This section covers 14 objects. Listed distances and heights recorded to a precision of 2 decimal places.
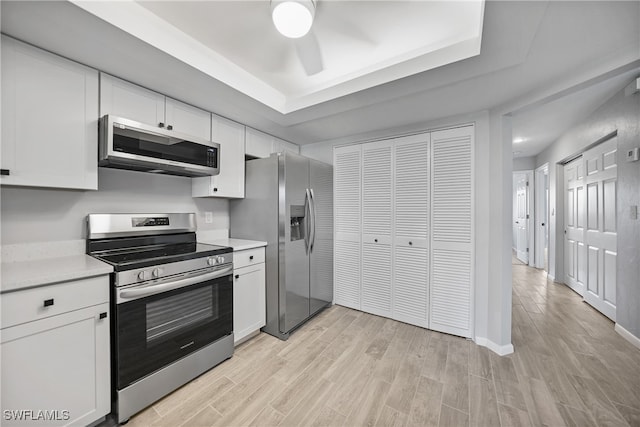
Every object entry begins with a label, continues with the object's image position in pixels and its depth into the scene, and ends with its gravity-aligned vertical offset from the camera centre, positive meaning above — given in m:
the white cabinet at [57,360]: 1.20 -0.76
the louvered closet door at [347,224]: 3.27 -0.15
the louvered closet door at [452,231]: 2.55 -0.19
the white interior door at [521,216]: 5.91 -0.07
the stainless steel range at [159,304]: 1.53 -0.65
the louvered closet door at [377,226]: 3.03 -0.16
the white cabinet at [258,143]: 2.89 +0.83
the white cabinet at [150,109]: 1.81 +0.84
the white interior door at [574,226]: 3.60 -0.19
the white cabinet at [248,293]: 2.34 -0.79
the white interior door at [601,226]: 2.86 -0.15
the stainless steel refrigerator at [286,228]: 2.56 -0.17
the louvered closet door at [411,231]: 2.78 -0.20
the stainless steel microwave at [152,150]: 1.72 +0.49
